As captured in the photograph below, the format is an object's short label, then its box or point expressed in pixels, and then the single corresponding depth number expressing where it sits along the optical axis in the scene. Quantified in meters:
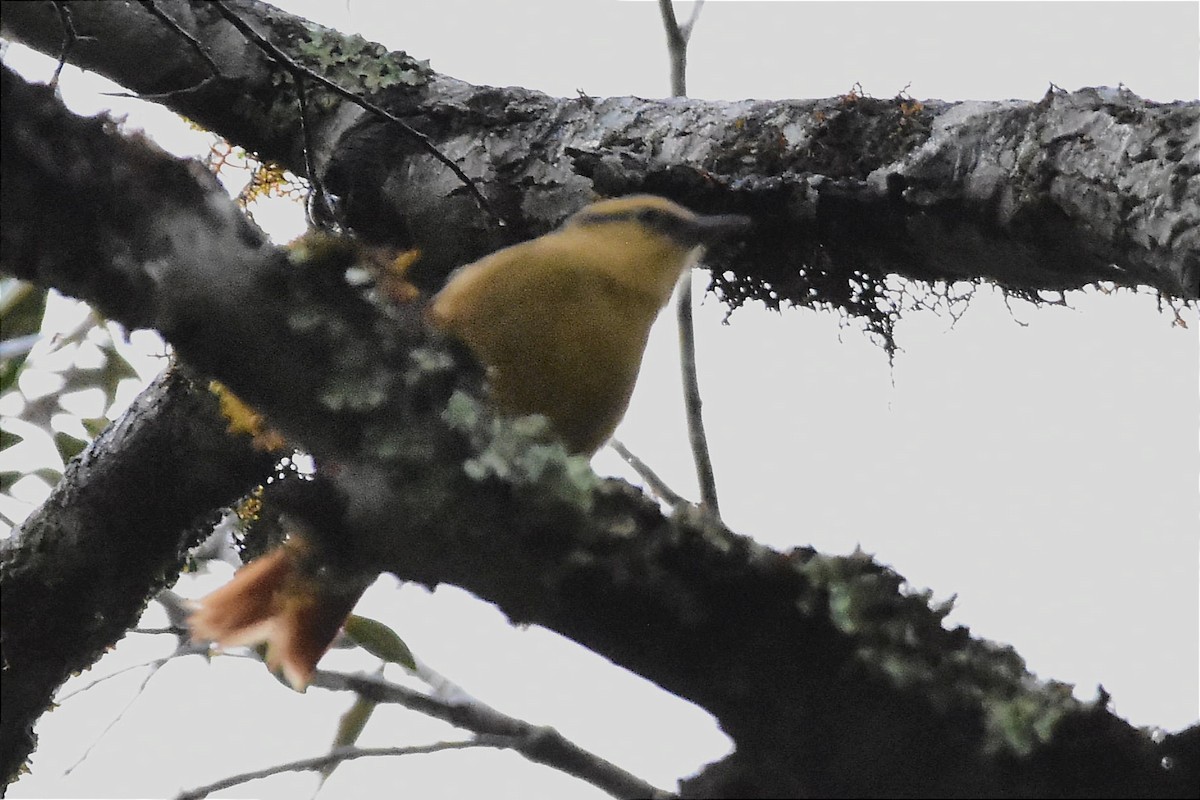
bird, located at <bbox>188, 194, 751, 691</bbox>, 4.52
